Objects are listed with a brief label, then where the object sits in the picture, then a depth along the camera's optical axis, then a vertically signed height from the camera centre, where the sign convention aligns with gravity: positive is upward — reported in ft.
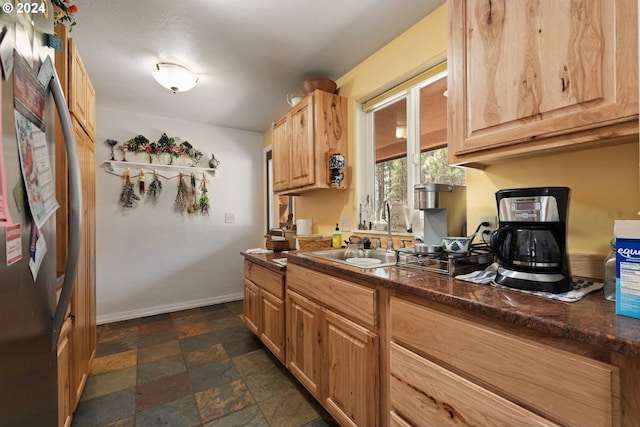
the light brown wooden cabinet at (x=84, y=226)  4.33 -0.18
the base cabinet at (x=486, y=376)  2.02 -1.48
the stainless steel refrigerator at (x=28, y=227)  1.63 -0.07
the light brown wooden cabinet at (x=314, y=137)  7.11 +2.09
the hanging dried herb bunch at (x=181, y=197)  10.96 +0.75
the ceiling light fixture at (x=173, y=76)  6.93 +3.64
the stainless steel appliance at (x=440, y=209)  4.39 +0.05
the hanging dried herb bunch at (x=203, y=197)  11.39 +0.76
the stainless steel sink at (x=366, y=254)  5.48 -0.89
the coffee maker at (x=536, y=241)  2.84 -0.33
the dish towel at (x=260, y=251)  8.27 -1.15
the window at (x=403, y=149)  5.67 +1.51
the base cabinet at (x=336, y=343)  3.90 -2.18
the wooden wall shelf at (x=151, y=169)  9.85 +1.83
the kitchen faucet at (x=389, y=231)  5.79 -0.46
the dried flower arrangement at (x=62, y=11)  3.90 +3.02
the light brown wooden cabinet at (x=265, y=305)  6.29 -2.36
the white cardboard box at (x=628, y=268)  2.16 -0.47
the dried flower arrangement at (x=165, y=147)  10.12 +2.67
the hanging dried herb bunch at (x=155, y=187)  10.44 +1.11
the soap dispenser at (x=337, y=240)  7.18 -0.71
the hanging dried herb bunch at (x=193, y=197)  11.19 +0.75
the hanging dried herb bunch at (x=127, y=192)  10.03 +0.89
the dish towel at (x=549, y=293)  2.65 -0.83
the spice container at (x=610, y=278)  2.58 -0.66
